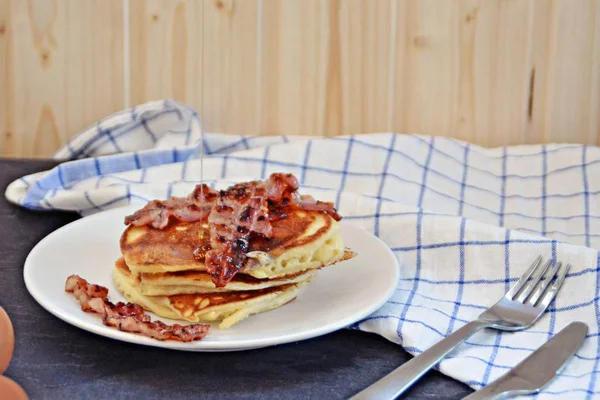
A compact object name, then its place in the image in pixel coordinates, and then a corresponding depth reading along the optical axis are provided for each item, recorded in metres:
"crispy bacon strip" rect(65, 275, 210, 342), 0.77
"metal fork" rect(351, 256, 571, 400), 0.75
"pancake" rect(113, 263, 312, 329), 0.79
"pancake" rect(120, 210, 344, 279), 0.79
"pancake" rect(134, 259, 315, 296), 0.79
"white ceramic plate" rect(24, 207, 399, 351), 0.78
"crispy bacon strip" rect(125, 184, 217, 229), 0.84
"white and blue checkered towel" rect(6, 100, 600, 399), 0.85
